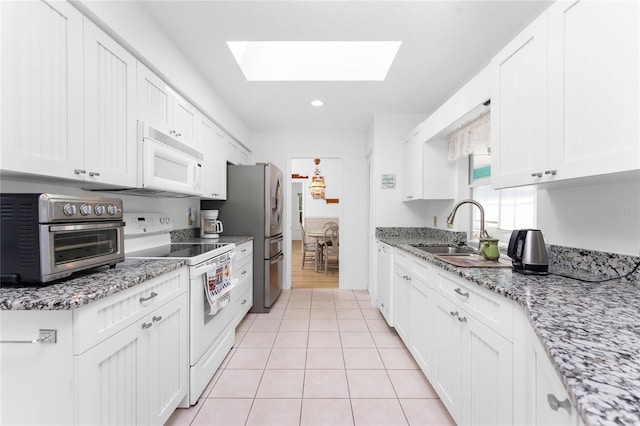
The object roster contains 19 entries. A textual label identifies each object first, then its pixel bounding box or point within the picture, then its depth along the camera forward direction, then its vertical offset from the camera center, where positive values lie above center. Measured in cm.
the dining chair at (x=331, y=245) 535 -68
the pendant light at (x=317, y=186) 651 +56
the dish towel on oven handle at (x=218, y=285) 189 -54
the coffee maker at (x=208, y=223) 301 -14
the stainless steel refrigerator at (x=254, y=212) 332 -2
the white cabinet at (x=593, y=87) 91 +45
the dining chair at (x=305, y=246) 585 -75
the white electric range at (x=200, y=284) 174 -51
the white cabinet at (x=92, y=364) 93 -57
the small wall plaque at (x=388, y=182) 357 +36
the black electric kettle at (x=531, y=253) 134 -20
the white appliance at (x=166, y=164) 177 +33
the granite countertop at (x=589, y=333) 47 -31
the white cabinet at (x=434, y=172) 293 +40
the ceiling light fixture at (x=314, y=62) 261 +140
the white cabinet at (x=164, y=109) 180 +74
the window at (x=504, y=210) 197 +1
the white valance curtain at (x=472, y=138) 215 +62
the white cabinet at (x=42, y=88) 105 +49
